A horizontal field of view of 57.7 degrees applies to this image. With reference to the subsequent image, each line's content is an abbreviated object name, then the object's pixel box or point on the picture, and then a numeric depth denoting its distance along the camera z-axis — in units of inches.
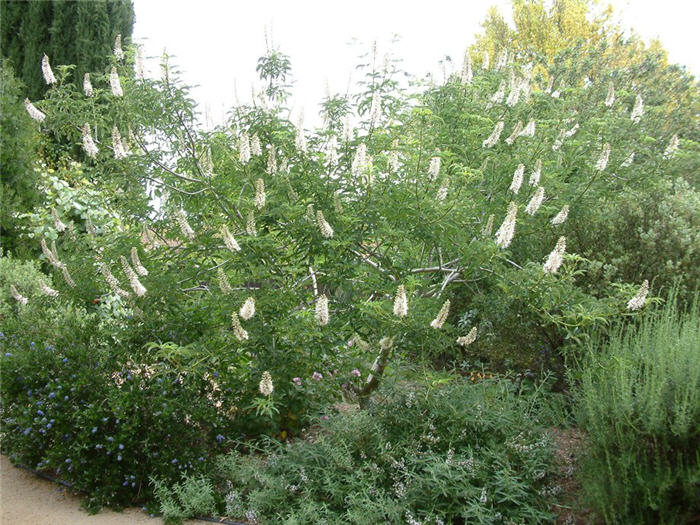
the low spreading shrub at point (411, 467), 135.6
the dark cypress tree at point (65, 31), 465.4
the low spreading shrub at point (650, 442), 117.8
